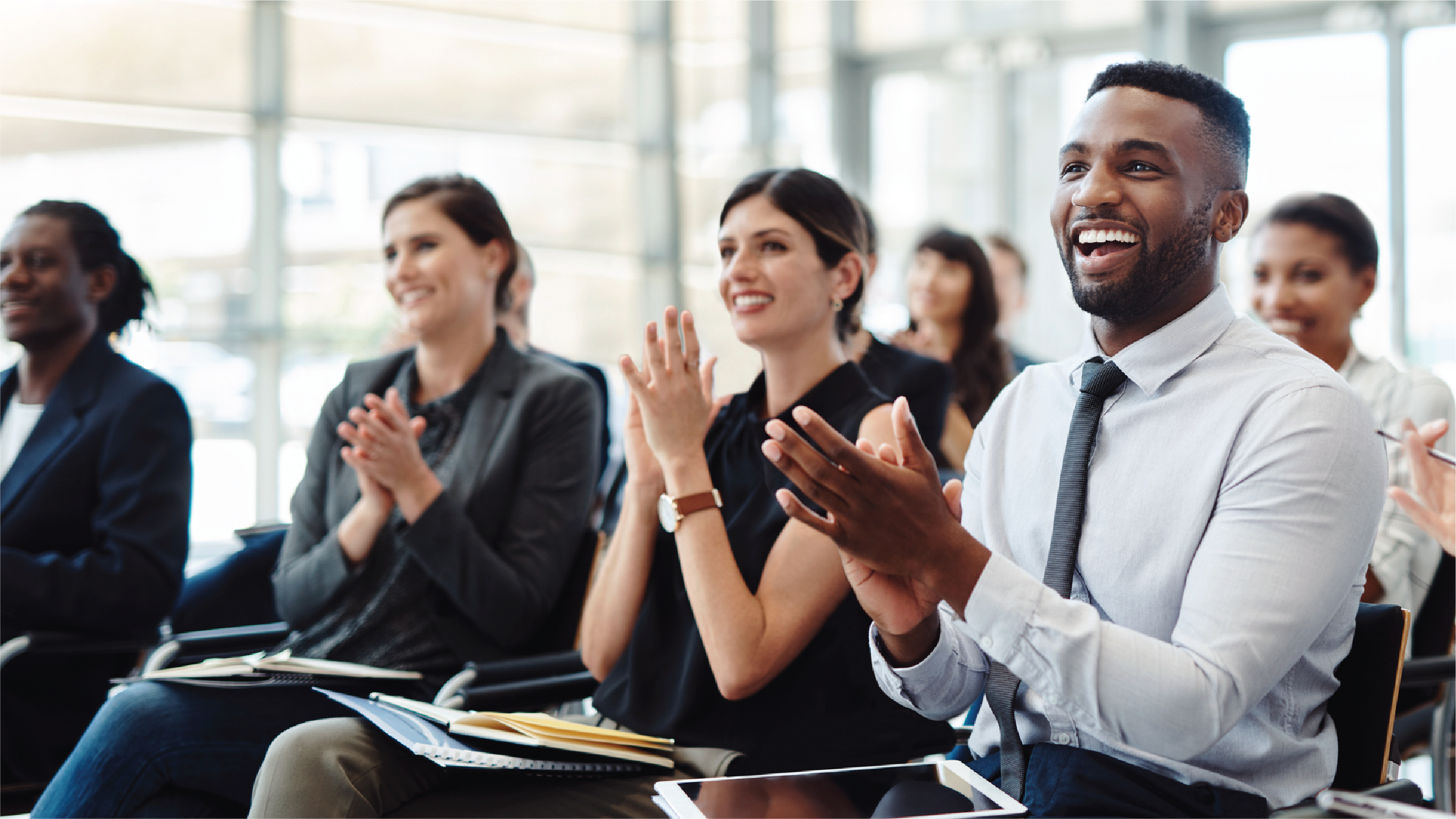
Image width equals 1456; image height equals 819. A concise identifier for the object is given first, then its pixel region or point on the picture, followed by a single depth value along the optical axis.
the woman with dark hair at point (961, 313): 4.04
